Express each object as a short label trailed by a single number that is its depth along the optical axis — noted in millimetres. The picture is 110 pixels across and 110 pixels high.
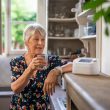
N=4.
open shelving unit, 3756
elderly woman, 1823
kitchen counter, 682
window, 3953
